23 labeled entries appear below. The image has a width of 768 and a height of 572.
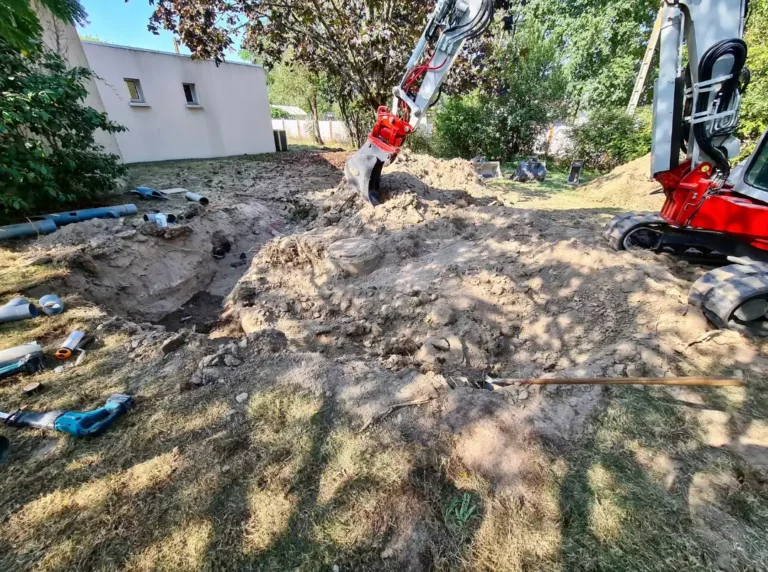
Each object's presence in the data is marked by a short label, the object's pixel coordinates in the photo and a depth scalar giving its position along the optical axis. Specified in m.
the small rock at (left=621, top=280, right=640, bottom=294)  3.13
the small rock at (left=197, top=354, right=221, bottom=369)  2.56
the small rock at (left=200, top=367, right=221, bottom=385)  2.46
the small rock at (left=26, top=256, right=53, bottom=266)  3.85
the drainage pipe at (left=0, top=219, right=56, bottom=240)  4.37
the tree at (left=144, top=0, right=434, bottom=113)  7.59
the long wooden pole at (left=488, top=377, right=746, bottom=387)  2.12
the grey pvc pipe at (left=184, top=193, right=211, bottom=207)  6.50
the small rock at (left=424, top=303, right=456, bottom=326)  3.26
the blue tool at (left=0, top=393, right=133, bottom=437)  2.03
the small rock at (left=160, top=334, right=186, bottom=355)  2.75
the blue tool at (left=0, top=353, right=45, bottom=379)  2.47
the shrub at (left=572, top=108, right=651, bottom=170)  10.72
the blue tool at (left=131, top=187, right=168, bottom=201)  6.56
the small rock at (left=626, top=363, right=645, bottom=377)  2.34
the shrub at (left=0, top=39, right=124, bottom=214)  4.52
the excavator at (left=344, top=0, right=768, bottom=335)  2.71
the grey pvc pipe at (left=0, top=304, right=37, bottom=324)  3.00
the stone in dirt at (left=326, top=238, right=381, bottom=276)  4.30
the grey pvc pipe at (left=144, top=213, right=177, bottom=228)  5.00
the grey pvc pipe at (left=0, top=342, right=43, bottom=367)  2.53
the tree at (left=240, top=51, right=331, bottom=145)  14.96
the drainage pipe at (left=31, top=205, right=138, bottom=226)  4.94
